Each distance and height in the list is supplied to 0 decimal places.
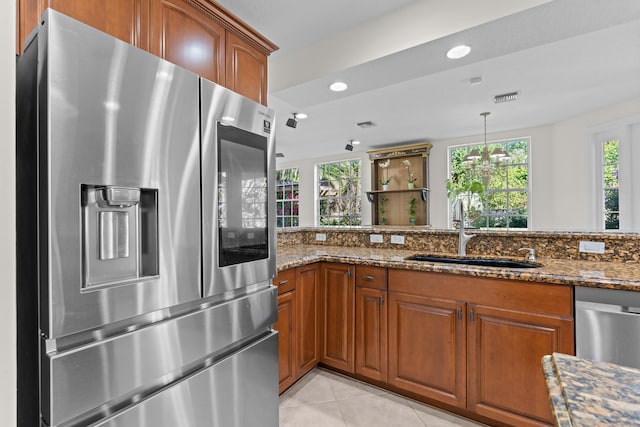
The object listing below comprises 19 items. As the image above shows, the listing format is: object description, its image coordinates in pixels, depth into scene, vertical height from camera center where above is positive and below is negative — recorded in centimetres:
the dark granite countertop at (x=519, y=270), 152 -33
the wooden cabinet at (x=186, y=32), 105 +77
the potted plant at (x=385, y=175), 612 +73
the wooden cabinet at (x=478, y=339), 162 -73
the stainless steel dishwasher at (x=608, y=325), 142 -54
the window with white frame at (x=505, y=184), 525 +45
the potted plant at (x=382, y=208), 634 +7
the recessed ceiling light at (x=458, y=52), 191 +100
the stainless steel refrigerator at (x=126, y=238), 81 -7
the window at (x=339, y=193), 698 +44
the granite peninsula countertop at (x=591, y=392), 43 -29
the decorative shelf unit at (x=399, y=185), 579 +51
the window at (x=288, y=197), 788 +42
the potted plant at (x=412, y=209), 593 +5
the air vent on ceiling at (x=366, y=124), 453 +129
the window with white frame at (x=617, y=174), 364 +43
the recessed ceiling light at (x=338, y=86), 241 +99
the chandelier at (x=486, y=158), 401 +70
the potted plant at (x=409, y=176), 584 +67
